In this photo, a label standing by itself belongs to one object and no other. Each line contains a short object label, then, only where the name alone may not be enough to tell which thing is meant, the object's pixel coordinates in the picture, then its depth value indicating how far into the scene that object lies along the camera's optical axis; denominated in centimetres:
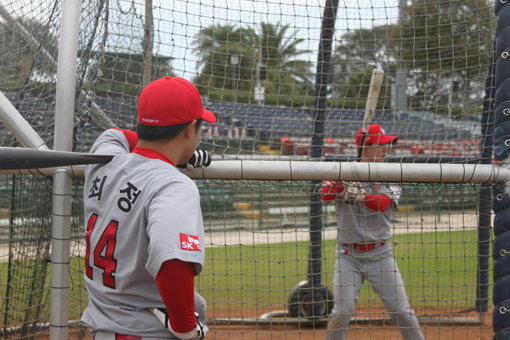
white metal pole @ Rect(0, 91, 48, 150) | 454
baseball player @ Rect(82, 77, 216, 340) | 289
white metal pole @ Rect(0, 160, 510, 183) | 479
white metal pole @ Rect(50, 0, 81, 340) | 454
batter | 682
